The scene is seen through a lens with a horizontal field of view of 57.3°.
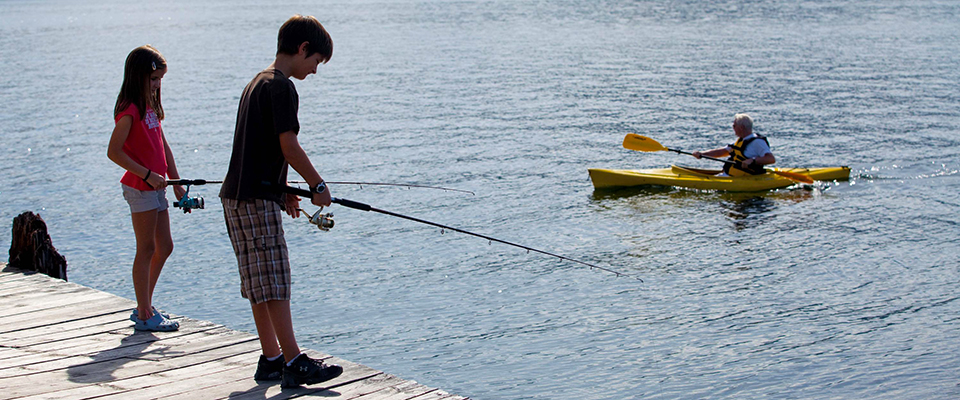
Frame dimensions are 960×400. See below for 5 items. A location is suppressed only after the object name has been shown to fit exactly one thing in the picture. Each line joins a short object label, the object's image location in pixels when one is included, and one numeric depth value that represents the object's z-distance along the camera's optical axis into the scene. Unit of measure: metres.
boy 4.12
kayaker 13.47
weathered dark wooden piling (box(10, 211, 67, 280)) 7.16
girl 5.15
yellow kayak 13.99
